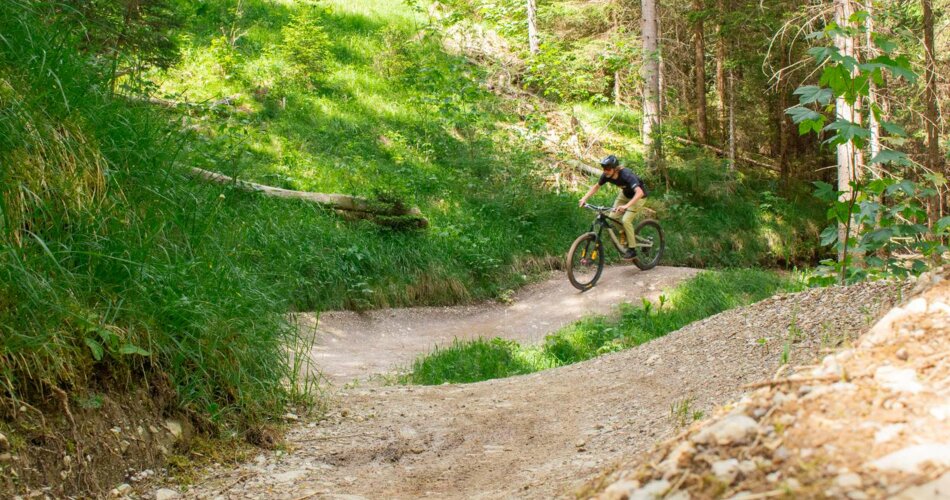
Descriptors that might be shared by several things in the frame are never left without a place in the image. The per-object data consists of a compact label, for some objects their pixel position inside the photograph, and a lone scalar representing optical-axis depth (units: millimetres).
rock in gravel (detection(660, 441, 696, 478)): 2035
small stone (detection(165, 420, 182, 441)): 3814
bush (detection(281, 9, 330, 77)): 16484
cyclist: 11812
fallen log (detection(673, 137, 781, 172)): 21189
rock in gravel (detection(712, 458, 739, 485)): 1857
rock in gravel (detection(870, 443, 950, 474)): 1625
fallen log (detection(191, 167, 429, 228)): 12250
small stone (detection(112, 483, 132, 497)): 3291
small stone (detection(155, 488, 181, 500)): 3354
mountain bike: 12430
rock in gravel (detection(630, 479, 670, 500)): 1955
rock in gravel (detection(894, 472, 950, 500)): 1489
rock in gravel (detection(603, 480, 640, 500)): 2066
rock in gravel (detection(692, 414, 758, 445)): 2029
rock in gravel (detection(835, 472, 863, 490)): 1612
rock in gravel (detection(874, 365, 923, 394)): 2062
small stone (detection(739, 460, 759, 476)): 1851
